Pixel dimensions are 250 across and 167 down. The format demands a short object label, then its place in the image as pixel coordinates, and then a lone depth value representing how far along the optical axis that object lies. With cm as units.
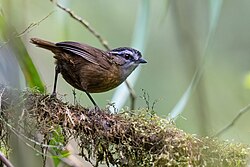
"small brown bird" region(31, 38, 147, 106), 544
